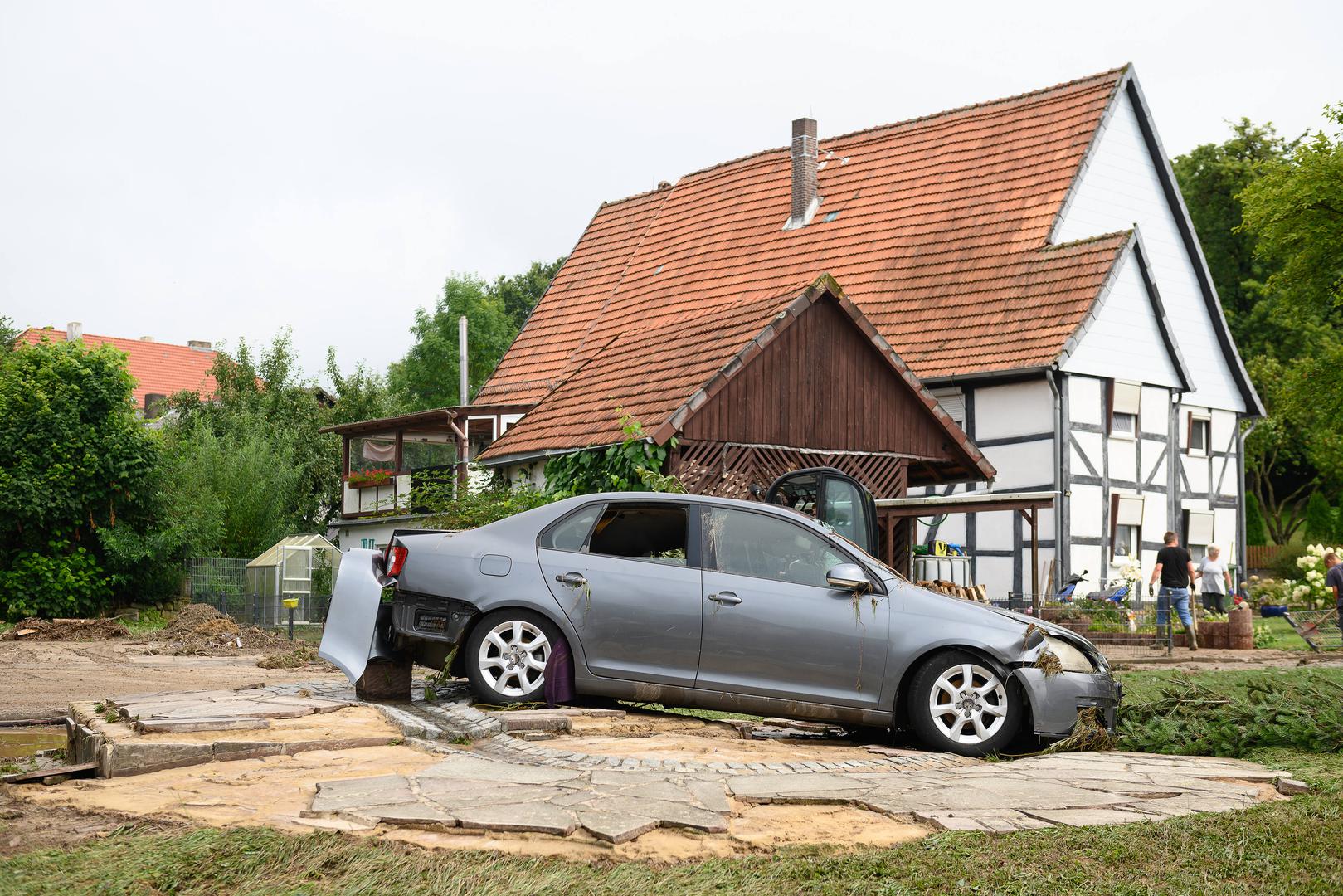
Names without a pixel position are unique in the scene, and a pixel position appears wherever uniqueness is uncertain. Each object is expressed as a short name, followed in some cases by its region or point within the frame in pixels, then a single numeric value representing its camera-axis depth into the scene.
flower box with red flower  35.16
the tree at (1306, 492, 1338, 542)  47.34
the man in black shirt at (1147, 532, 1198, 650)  20.45
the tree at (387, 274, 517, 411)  63.56
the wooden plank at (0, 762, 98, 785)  6.40
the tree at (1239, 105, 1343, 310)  31.22
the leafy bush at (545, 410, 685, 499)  14.05
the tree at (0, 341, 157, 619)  28.31
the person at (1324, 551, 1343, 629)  20.24
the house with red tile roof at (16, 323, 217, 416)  63.62
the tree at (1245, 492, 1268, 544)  49.81
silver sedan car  8.52
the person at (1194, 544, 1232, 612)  24.30
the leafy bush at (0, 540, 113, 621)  28.11
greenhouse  29.12
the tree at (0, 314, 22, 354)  51.05
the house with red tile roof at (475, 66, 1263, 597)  24.62
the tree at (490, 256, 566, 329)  73.12
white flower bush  25.38
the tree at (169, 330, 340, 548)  34.75
